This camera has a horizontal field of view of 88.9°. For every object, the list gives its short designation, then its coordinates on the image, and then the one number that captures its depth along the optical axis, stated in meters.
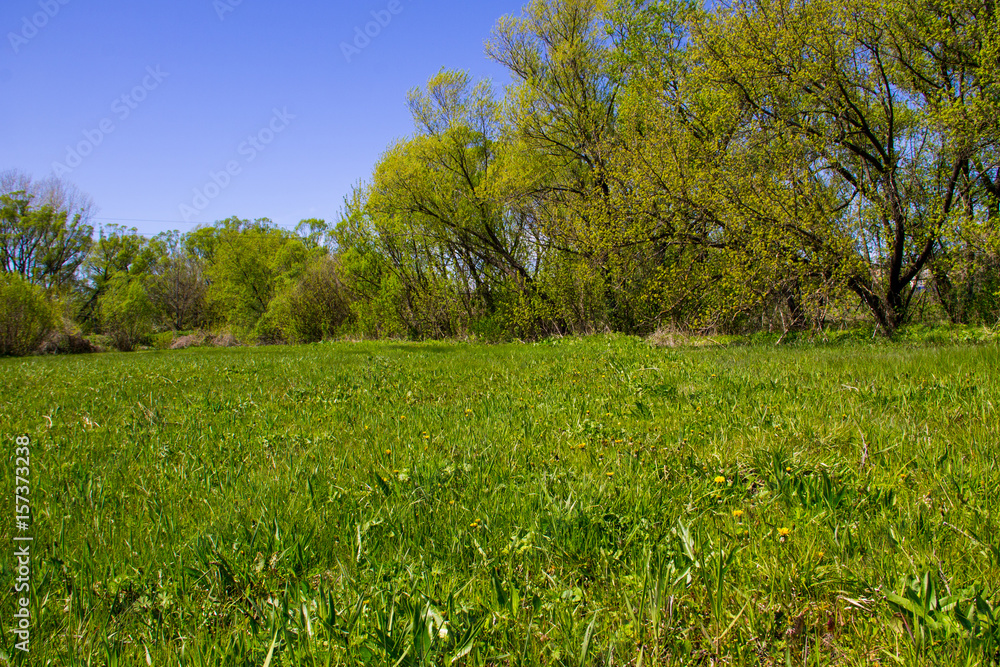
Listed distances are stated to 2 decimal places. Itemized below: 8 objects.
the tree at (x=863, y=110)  12.40
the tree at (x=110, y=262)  50.44
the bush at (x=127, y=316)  35.84
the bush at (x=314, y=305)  35.94
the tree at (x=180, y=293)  52.88
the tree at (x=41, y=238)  42.91
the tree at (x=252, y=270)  43.06
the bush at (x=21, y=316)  26.48
